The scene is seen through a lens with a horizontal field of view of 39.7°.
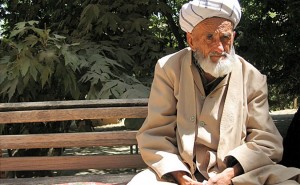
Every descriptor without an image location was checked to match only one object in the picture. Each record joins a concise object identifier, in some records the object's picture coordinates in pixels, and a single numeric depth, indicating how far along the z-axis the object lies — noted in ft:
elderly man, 7.22
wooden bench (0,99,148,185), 10.19
